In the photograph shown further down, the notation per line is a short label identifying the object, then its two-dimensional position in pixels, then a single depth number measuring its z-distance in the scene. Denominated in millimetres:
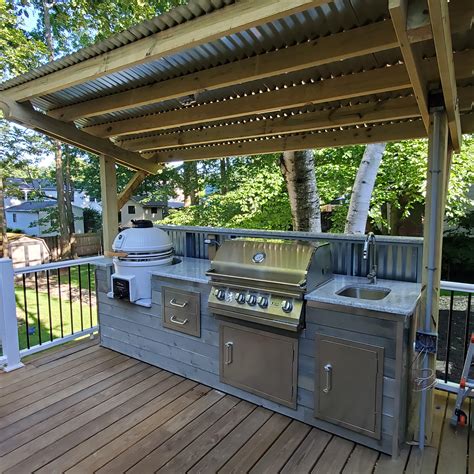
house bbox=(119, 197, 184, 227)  18278
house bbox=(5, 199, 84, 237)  20844
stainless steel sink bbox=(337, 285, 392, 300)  2412
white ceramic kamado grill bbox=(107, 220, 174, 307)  3119
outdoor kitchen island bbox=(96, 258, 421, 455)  1980
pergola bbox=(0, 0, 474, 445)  1498
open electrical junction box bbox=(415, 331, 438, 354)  2004
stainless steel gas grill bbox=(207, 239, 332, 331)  2250
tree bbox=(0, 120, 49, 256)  11156
